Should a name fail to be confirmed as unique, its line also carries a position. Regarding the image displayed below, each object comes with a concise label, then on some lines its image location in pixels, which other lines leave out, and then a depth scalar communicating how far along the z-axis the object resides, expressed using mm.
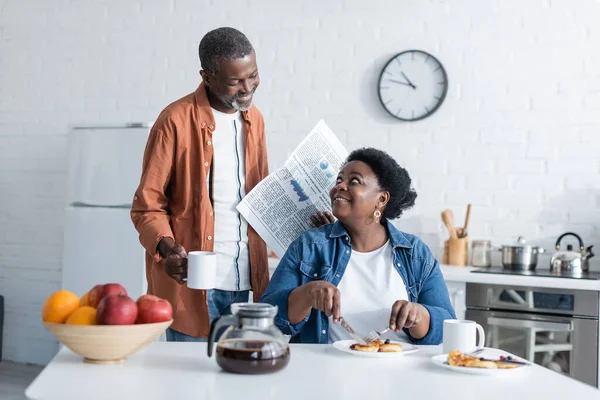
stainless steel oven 3322
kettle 3631
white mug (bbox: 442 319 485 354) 1787
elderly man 2191
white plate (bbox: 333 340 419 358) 1738
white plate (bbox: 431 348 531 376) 1610
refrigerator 4238
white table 1396
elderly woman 2090
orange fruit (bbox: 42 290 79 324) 1555
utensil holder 3982
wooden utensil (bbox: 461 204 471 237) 4023
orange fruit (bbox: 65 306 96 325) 1535
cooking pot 3750
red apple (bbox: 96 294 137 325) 1529
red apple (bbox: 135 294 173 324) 1577
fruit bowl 1521
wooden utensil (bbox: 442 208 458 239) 4004
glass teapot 1493
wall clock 4195
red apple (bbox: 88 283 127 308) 1597
